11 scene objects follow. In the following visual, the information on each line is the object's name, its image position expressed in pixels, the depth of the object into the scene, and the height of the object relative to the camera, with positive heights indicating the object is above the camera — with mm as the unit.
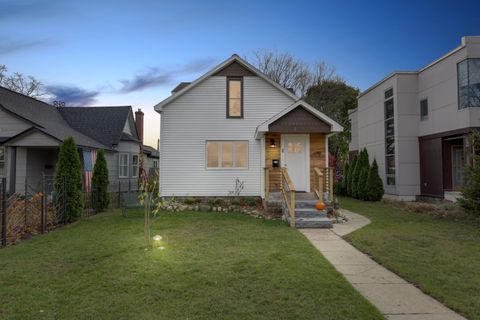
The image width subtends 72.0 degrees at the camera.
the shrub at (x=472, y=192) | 9906 -575
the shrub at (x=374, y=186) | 16844 -653
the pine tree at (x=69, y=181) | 10180 -219
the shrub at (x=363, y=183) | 17438 -520
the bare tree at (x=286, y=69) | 32844 +10515
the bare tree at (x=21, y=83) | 33156 +9461
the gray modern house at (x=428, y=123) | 13070 +2332
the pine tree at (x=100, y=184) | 12906 -392
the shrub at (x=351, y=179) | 19578 -342
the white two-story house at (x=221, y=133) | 13969 +1737
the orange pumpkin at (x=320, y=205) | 10023 -979
